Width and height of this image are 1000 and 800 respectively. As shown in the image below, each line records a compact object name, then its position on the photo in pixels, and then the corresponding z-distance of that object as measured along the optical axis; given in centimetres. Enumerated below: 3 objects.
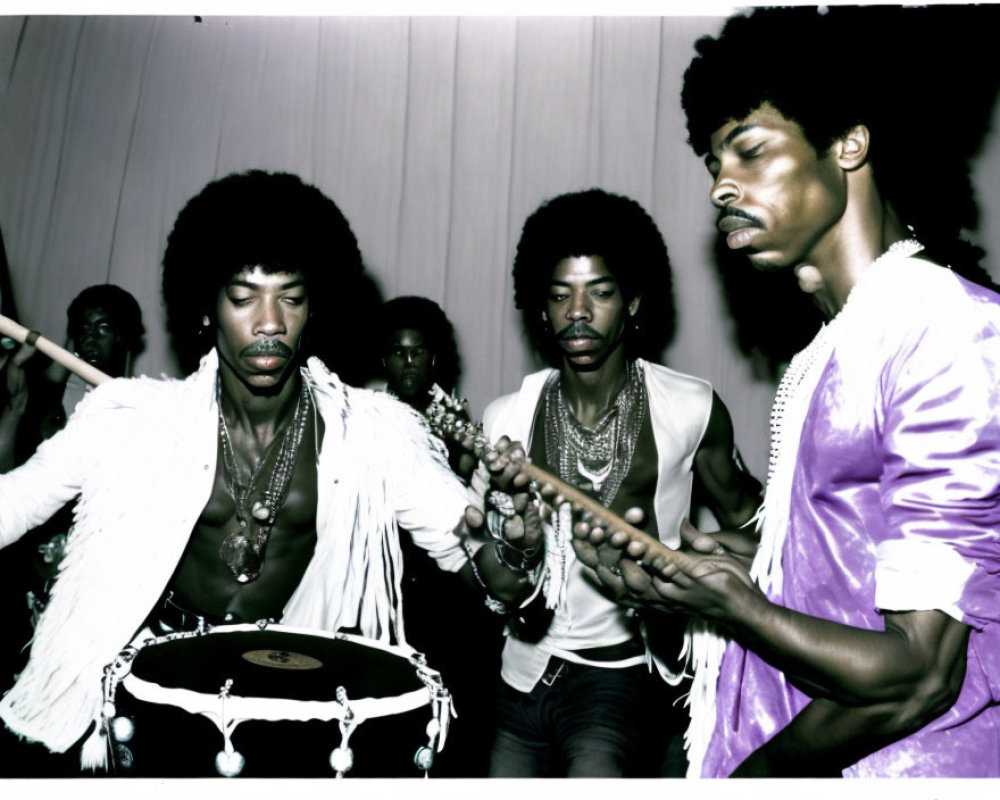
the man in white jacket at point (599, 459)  299
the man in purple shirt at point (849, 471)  142
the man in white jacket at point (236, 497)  264
